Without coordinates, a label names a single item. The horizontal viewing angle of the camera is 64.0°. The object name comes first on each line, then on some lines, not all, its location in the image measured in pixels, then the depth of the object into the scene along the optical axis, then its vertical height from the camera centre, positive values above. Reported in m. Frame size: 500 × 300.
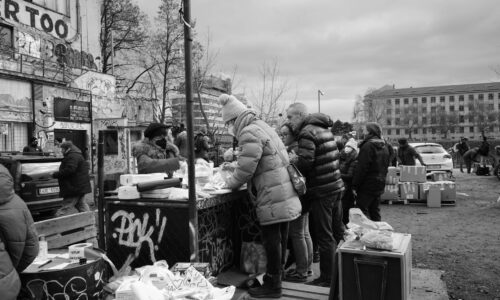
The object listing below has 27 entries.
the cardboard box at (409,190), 10.55 -1.29
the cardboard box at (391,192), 10.63 -1.35
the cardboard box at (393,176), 10.54 -0.92
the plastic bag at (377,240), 3.09 -0.77
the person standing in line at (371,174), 5.63 -0.45
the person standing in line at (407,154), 10.78 -0.35
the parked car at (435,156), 15.33 -0.61
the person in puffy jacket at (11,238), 2.49 -0.59
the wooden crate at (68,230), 3.68 -0.82
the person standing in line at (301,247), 4.12 -1.09
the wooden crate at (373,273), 3.00 -1.01
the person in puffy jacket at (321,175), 4.08 -0.34
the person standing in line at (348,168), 6.42 -0.42
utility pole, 2.88 +0.13
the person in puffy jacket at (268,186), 3.50 -0.39
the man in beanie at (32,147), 12.97 -0.01
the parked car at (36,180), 8.55 -0.74
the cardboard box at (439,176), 11.19 -0.99
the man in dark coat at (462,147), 20.66 -0.35
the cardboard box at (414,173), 10.40 -0.84
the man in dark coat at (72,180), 7.45 -0.64
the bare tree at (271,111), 20.14 +1.63
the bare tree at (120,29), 32.25 +9.56
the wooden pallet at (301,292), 3.59 -1.38
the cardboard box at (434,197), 10.12 -1.43
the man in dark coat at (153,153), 4.61 -0.10
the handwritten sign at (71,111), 18.12 +1.68
